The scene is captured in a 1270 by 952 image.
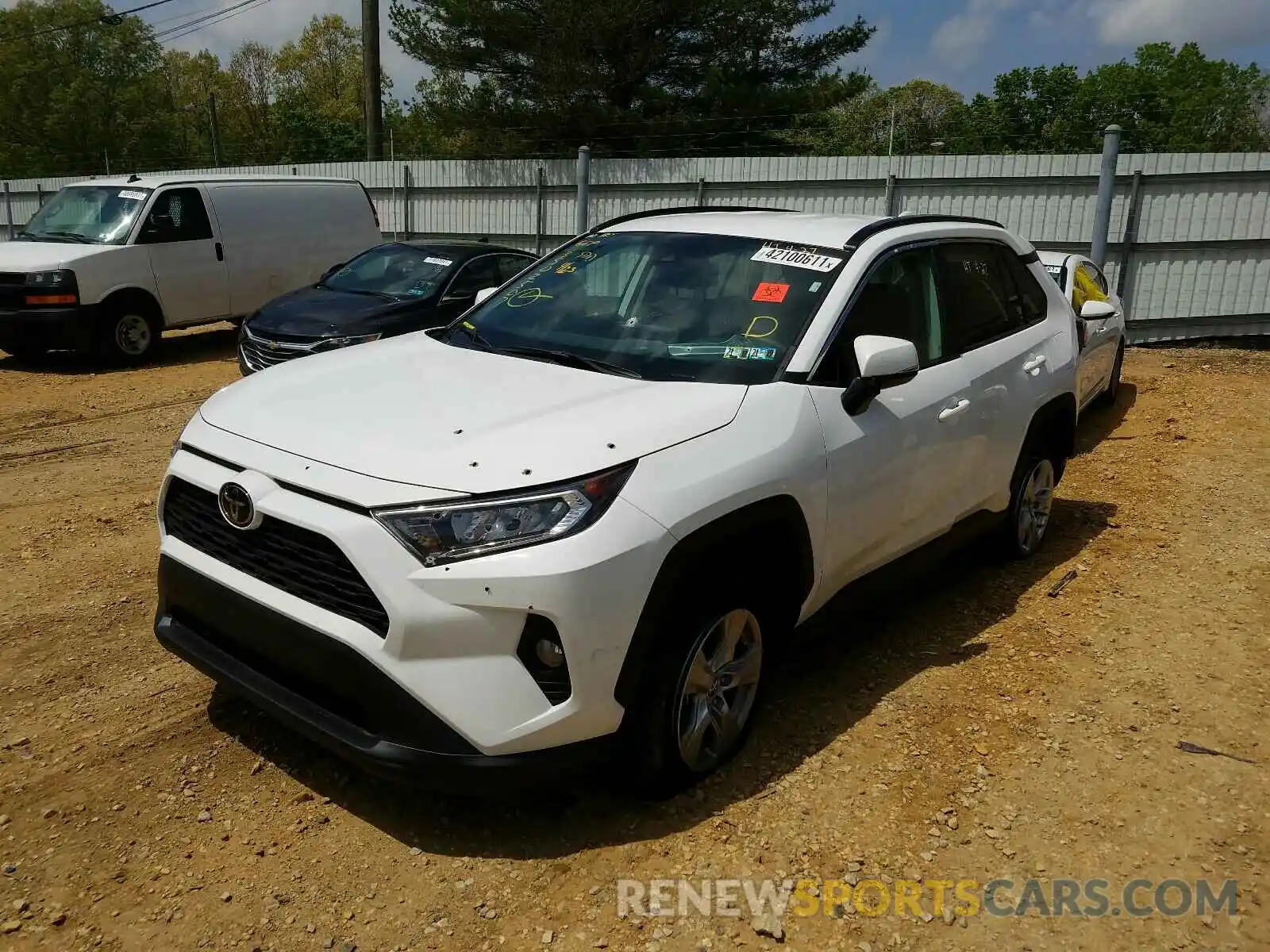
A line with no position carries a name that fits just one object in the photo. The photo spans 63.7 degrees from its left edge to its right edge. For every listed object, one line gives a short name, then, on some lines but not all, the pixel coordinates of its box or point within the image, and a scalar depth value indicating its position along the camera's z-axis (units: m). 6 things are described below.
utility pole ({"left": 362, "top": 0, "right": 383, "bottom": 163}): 19.94
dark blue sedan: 8.43
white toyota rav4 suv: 2.61
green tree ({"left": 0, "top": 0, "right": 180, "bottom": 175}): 50.16
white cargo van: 10.30
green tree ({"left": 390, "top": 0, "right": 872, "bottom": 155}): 18.61
